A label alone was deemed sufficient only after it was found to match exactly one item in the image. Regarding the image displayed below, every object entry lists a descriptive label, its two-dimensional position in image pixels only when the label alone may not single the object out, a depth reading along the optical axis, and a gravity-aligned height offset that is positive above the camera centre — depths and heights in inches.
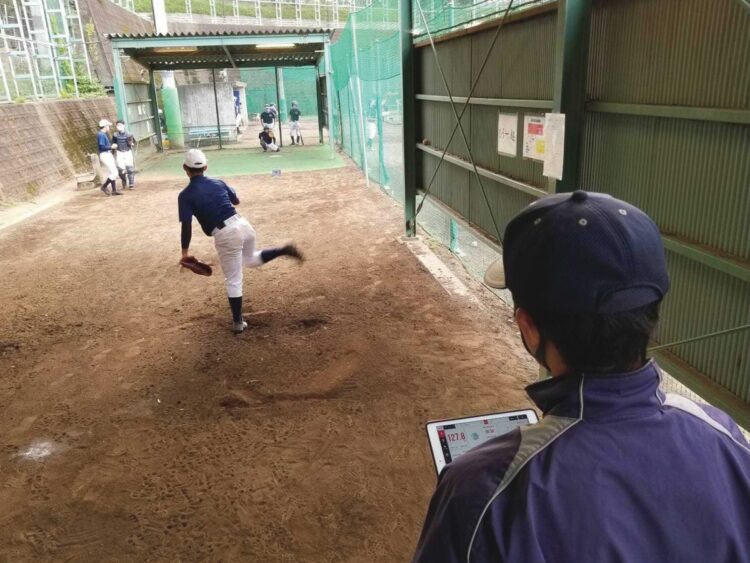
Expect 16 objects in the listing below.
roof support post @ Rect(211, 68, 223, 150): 906.6 -18.6
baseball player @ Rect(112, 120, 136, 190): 565.3 -43.3
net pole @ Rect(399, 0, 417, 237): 320.8 -15.1
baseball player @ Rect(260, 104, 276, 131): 867.4 -25.7
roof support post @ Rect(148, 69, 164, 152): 877.3 -8.4
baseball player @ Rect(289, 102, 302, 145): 920.3 -38.1
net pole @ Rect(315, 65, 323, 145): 961.6 -11.9
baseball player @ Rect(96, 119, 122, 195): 525.0 -40.6
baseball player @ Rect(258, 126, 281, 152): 856.3 -56.7
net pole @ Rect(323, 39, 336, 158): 746.2 +13.3
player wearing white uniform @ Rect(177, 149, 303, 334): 220.1 -43.5
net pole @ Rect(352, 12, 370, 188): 548.1 -2.3
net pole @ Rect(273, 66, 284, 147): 908.0 -1.8
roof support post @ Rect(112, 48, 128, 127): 683.4 +17.3
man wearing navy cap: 39.1 -24.0
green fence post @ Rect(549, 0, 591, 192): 154.3 +3.7
